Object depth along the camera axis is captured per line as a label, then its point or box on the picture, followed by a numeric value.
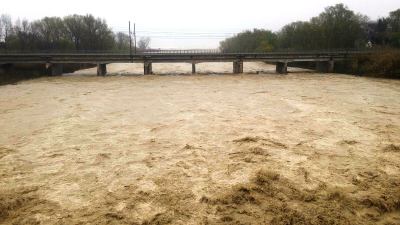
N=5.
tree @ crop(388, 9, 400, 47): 74.76
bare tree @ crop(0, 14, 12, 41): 90.19
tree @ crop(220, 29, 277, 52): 84.91
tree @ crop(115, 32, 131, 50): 108.91
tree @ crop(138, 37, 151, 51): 174.62
